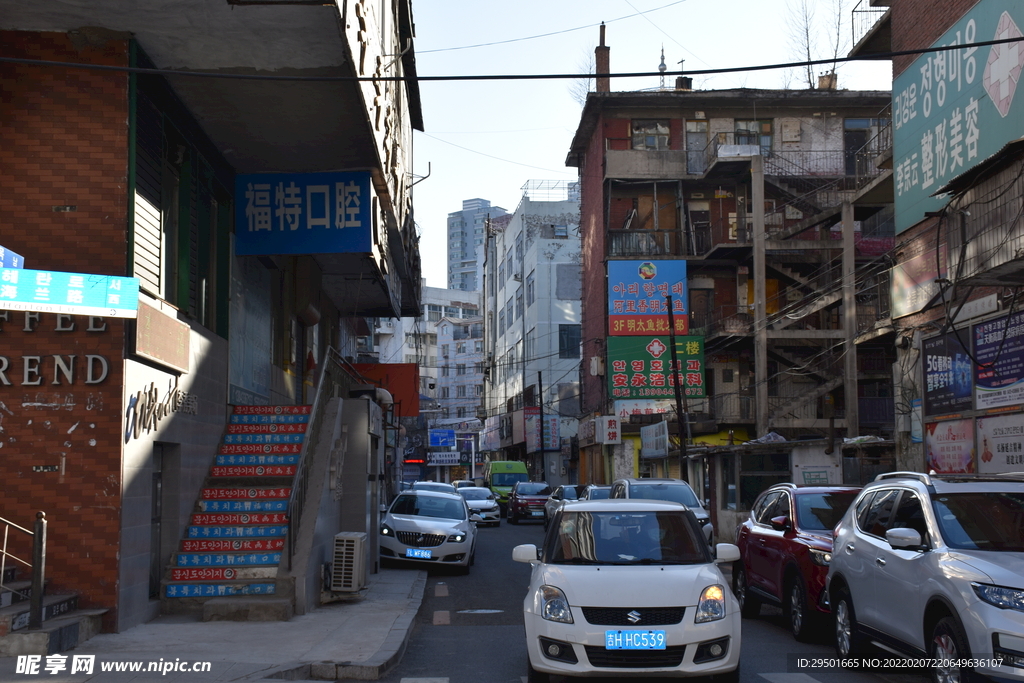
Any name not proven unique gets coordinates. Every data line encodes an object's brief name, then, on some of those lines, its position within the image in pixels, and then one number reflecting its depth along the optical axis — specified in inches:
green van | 1878.7
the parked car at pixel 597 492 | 984.9
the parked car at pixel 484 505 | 1439.5
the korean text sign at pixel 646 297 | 1676.9
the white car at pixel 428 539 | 758.5
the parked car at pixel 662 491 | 818.2
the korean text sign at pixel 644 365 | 1668.3
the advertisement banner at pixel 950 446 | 717.3
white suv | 262.1
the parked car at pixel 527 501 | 1574.8
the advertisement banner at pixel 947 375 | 730.0
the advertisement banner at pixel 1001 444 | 637.9
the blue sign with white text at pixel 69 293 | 356.8
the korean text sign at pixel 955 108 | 670.5
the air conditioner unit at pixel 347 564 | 529.7
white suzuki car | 297.6
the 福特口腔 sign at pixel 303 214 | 620.4
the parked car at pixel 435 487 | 931.3
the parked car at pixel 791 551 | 422.2
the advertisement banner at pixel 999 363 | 641.6
